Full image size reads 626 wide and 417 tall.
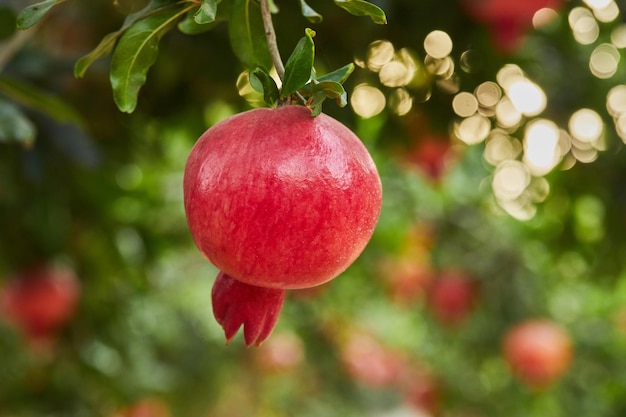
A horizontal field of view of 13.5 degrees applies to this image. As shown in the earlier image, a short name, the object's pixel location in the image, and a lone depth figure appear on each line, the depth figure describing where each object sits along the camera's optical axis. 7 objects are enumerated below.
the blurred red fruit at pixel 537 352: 3.31
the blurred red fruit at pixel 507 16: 1.58
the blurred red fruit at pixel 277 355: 4.77
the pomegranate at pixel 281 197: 1.09
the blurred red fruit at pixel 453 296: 3.75
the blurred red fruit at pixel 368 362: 4.41
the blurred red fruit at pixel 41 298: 2.37
